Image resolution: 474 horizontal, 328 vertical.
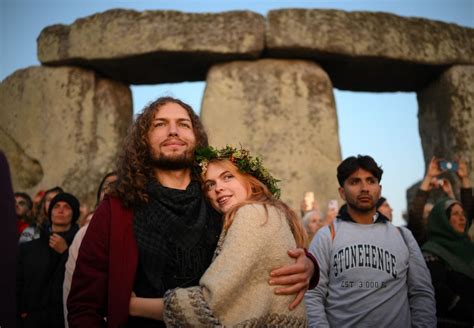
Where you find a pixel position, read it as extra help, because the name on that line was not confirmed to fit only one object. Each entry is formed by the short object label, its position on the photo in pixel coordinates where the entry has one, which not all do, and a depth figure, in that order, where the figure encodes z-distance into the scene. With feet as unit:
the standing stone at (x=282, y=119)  18.54
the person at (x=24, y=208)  15.12
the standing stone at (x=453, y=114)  19.03
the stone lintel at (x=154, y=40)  18.42
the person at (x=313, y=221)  13.50
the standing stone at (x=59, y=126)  19.35
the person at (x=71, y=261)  8.42
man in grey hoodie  7.84
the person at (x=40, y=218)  13.34
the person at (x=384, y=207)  12.24
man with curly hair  5.32
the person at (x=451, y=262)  9.17
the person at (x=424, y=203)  11.94
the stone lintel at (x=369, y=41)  18.66
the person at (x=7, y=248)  4.00
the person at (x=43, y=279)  9.95
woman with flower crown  4.76
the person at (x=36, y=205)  14.69
